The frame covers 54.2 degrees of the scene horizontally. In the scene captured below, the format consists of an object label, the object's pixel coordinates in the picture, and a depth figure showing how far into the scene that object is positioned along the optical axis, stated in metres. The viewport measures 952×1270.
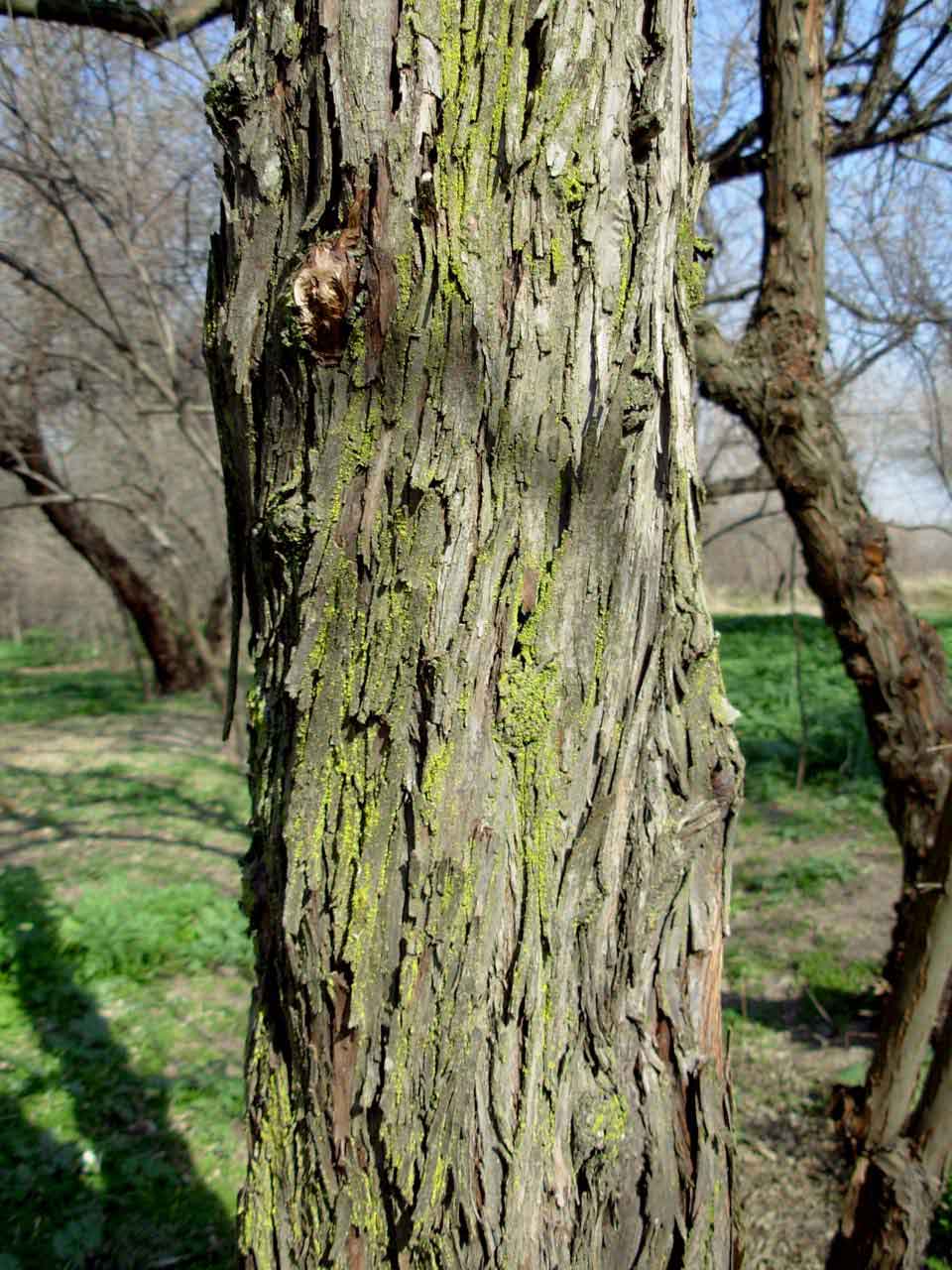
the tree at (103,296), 5.97
